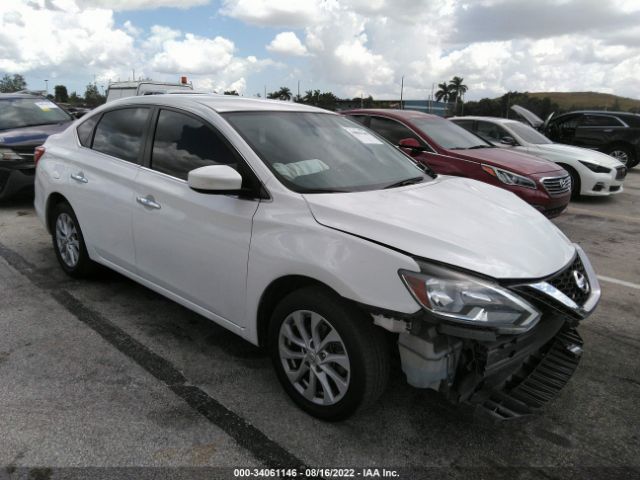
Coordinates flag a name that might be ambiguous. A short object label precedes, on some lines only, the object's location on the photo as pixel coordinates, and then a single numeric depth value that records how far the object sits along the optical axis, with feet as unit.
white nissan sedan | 7.19
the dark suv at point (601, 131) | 43.62
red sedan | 21.13
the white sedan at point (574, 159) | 30.12
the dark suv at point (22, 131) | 23.49
